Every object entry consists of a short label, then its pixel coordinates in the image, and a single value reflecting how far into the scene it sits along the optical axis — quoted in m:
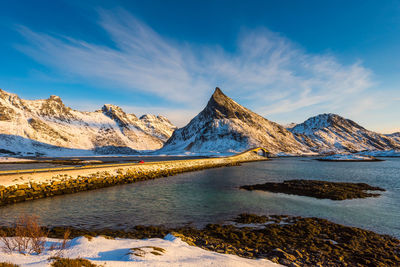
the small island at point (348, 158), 113.96
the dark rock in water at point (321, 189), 27.47
